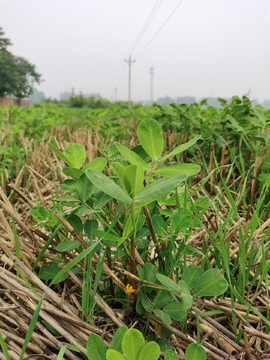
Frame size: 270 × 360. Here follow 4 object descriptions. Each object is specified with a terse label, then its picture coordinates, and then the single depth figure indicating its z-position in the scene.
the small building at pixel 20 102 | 36.96
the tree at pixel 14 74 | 40.91
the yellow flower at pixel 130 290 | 0.64
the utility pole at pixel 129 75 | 37.01
